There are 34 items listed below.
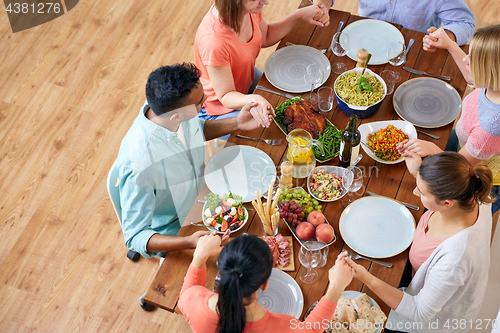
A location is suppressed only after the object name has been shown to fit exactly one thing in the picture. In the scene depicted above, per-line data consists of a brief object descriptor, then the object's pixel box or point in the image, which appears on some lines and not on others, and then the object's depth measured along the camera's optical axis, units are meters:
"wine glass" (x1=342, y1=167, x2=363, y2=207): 1.92
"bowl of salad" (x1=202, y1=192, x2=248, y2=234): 1.83
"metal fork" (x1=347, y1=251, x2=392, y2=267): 1.74
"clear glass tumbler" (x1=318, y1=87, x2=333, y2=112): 2.19
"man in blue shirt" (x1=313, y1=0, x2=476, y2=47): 2.46
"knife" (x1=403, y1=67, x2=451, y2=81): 2.26
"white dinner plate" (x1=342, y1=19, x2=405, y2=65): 2.39
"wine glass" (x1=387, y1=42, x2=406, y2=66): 2.28
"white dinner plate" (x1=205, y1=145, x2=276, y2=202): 1.99
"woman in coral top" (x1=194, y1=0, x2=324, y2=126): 2.19
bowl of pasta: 2.12
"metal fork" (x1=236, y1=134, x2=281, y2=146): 2.11
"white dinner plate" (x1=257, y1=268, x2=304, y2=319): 1.66
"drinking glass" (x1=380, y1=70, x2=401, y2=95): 2.24
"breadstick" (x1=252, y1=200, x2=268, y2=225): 1.74
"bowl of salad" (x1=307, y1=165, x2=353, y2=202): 1.92
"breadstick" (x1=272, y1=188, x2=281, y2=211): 1.71
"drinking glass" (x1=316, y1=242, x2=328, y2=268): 1.74
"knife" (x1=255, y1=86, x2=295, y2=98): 2.27
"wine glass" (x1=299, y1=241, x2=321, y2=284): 1.72
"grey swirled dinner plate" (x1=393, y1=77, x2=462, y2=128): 2.14
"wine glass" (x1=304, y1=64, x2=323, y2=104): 2.27
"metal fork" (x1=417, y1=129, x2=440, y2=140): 2.08
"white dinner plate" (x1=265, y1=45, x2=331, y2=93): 2.30
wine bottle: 1.87
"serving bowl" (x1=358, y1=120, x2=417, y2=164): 2.05
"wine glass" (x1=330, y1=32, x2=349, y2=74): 2.34
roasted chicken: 2.08
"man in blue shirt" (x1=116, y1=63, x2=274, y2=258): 1.86
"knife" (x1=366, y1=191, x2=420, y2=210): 1.88
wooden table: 1.71
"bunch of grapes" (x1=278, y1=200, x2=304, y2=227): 1.80
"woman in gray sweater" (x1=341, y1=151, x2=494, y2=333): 1.59
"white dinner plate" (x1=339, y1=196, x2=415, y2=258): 1.78
